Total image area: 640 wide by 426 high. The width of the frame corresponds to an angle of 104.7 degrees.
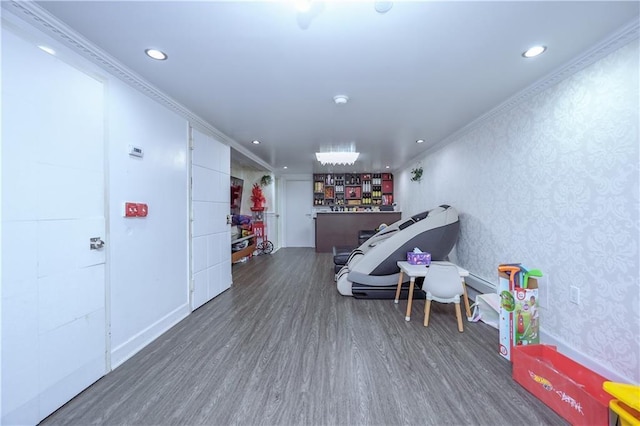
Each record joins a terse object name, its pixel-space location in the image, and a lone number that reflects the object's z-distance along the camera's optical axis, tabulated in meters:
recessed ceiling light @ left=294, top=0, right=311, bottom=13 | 1.32
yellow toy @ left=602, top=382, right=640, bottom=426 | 1.15
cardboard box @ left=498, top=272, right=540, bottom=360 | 1.95
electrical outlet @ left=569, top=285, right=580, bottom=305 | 1.90
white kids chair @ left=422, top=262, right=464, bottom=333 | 2.40
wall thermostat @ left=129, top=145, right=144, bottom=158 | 2.12
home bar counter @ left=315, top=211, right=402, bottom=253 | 7.08
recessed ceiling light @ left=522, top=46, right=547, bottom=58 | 1.77
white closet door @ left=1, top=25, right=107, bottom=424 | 1.33
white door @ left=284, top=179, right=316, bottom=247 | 8.22
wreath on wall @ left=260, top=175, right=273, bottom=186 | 7.00
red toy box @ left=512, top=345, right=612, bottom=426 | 1.31
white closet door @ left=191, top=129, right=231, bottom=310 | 3.06
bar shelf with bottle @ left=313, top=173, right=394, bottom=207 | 8.02
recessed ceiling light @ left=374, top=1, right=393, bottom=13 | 1.32
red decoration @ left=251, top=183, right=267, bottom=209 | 6.88
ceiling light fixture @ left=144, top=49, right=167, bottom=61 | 1.77
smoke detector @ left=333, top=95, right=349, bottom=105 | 2.48
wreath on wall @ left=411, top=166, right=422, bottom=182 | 5.42
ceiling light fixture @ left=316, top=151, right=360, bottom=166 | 4.79
